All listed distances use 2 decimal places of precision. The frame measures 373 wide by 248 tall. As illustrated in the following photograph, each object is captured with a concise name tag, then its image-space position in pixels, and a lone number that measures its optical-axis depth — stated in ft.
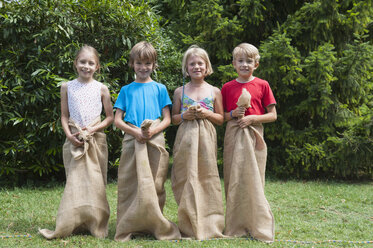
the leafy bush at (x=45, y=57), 19.66
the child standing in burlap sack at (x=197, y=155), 12.78
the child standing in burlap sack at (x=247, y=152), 12.84
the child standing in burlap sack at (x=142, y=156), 12.47
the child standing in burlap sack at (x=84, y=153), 12.78
